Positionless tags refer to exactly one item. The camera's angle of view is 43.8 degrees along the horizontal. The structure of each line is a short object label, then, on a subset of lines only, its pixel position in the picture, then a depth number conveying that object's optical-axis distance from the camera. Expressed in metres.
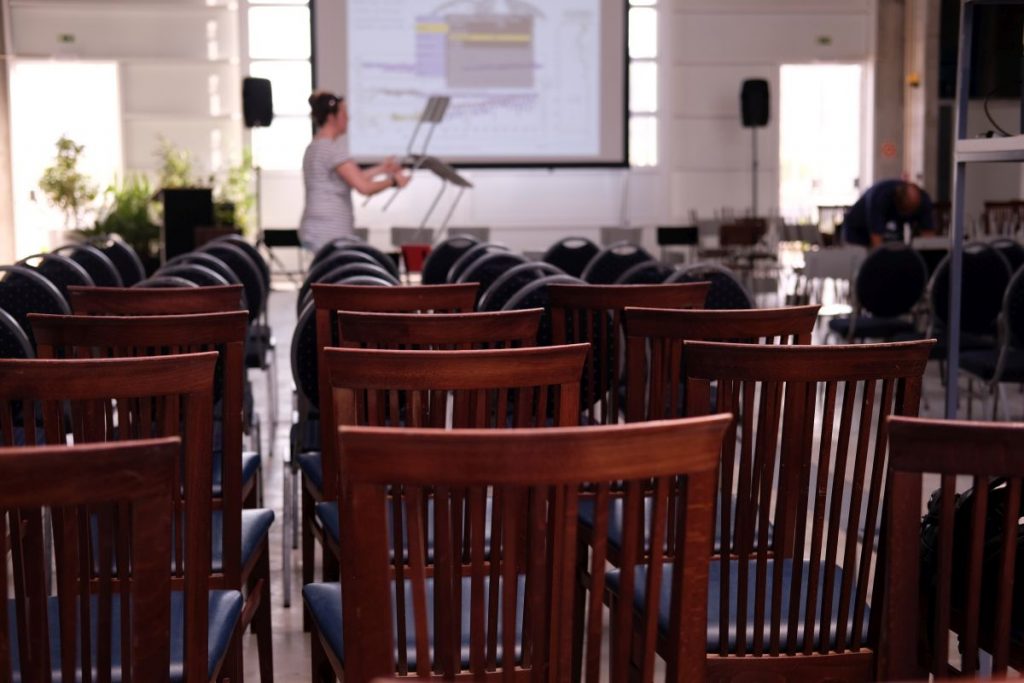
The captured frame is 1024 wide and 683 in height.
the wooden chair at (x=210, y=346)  2.41
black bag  1.96
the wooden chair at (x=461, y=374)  1.79
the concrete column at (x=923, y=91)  16.05
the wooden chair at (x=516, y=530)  1.27
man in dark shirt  8.98
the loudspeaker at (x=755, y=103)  15.61
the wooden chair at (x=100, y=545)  1.25
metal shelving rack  3.27
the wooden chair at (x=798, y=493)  1.94
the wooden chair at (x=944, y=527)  1.36
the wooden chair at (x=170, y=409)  1.69
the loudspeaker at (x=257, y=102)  12.05
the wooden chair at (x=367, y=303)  3.27
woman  6.92
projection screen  13.70
